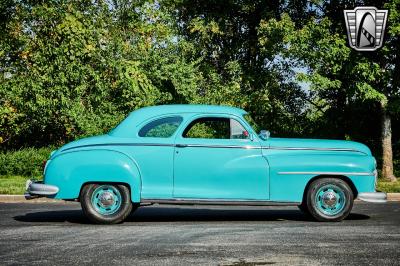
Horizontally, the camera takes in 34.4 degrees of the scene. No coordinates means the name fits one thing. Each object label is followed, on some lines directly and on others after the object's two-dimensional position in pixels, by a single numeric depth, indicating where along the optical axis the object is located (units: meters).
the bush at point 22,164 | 23.17
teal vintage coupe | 9.77
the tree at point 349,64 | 20.98
